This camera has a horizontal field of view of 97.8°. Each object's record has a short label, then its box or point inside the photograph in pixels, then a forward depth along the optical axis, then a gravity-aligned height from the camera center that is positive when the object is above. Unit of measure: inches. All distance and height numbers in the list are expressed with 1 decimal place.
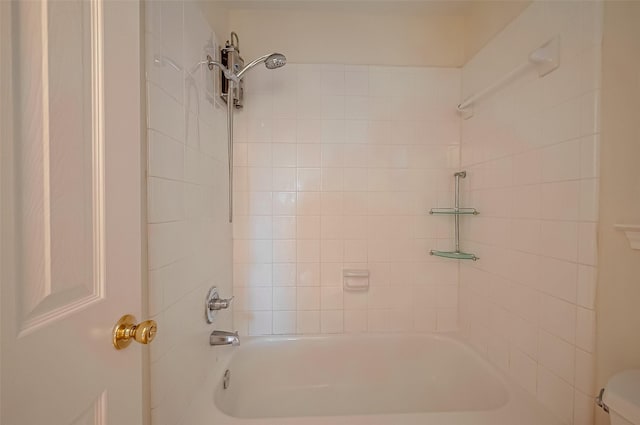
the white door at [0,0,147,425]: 13.7 -0.2
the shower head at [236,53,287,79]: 51.7 +27.4
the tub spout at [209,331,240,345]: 50.4 -23.8
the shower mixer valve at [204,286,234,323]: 49.1 -17.5
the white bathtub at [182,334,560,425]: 57.8 -37.5
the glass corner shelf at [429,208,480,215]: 61.4 -0.8
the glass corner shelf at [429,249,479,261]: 60.8 -10.6
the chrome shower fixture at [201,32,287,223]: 52.2 +26.1
